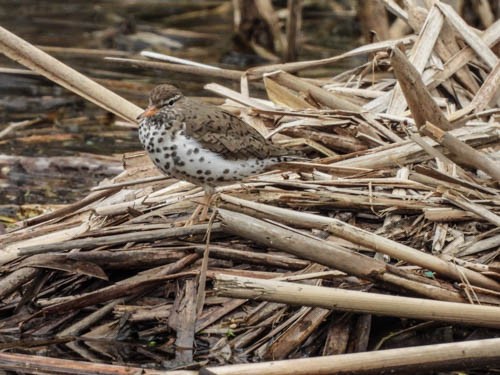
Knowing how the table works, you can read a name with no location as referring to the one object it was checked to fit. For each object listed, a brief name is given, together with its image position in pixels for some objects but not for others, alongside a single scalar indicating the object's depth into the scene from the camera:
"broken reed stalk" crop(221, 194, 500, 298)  11.80
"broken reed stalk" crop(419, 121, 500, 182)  11.56
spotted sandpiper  12.79
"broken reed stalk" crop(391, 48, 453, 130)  12.44
